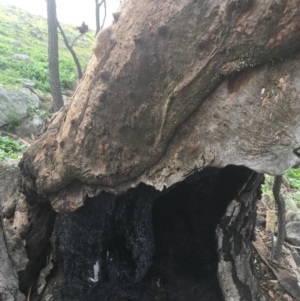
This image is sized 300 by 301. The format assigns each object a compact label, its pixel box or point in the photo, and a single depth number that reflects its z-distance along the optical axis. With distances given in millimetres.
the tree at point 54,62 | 5832
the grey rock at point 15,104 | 6372
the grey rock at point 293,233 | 3473
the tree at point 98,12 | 6290
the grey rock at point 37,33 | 14431
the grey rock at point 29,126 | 6338
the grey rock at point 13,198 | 2321
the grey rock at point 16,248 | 2079
